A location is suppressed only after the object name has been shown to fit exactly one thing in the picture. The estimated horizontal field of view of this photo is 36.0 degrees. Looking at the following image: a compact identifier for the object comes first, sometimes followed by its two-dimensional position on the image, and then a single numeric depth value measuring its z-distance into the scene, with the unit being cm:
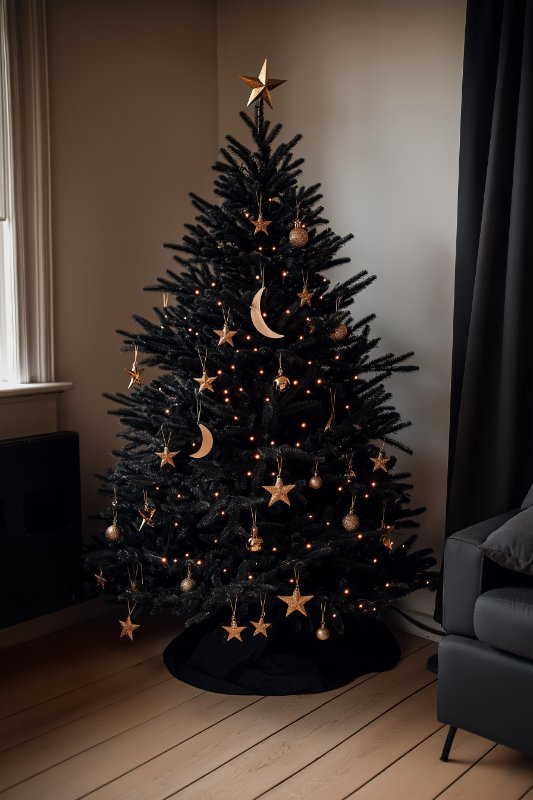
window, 261
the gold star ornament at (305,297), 236
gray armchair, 192
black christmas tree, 231
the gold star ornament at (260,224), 234
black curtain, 243
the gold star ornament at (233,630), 236
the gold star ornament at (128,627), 258
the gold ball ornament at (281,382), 226
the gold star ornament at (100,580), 266
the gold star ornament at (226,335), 229
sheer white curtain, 262
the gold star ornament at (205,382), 230
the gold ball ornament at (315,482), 230
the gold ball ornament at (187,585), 239
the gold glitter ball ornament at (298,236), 232
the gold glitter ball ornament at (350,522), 235
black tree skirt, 247
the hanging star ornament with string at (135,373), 250
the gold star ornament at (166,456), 237
